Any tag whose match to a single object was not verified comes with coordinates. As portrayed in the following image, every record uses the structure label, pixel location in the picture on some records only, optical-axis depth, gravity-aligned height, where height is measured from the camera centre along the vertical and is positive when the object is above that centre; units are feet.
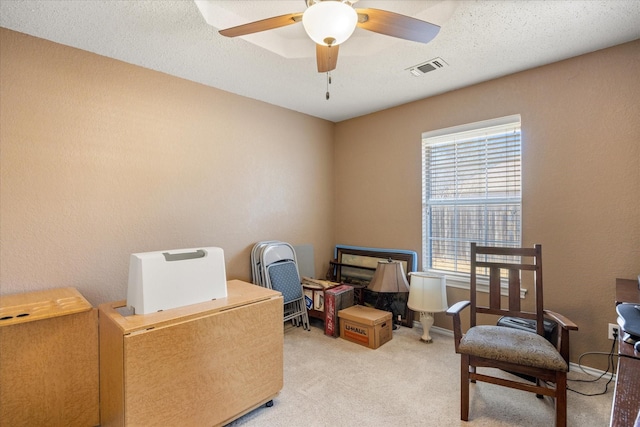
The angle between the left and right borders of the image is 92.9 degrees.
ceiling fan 4.43 +3.06
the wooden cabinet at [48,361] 5.32 -2.74
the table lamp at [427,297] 9.32 -2.59
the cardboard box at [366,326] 9.22 -3.52
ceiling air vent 7.95 +4.00
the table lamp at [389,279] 9.82 -2.14
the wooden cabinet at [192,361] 4.89 -2.69
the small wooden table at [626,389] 2.43 -1.59
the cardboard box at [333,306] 10.07 -3.13
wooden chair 5.43 -2.54
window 9.00 +0.76
